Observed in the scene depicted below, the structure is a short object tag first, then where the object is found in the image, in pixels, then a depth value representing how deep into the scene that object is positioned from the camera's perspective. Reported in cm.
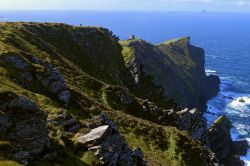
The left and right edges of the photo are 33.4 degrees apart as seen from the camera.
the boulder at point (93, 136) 3203
